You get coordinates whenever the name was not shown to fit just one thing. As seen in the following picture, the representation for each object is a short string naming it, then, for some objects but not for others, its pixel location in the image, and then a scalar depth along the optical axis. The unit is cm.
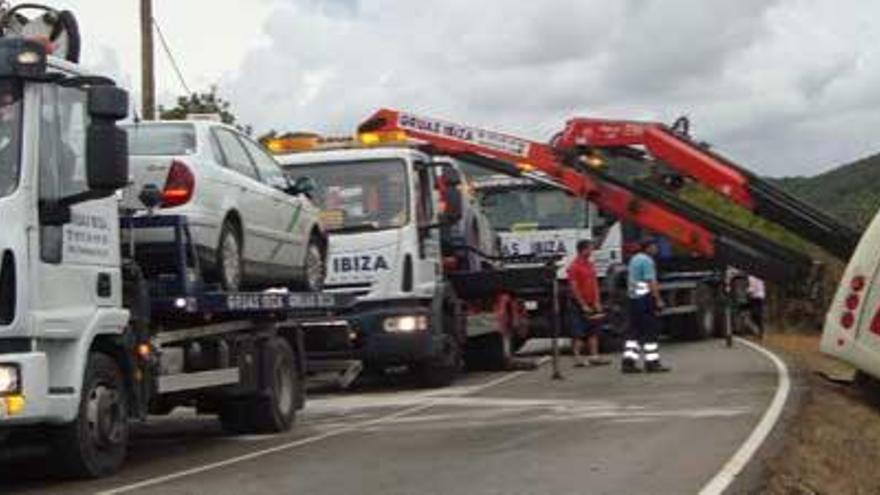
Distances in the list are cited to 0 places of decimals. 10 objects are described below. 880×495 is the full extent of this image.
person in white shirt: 2994
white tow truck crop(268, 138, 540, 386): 1773
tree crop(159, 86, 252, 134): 3578
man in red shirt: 2150
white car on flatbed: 1170
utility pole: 2591
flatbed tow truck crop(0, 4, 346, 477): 938
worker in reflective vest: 1961
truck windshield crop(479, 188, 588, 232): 2531
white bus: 1505
